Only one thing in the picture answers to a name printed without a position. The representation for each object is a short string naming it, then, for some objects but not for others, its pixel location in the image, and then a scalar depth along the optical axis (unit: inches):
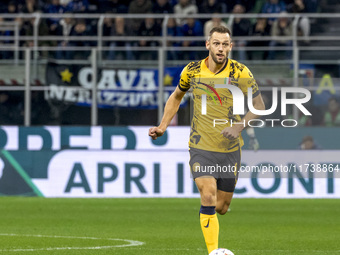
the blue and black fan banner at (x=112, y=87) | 1358.9
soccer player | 602.1
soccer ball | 565.4
